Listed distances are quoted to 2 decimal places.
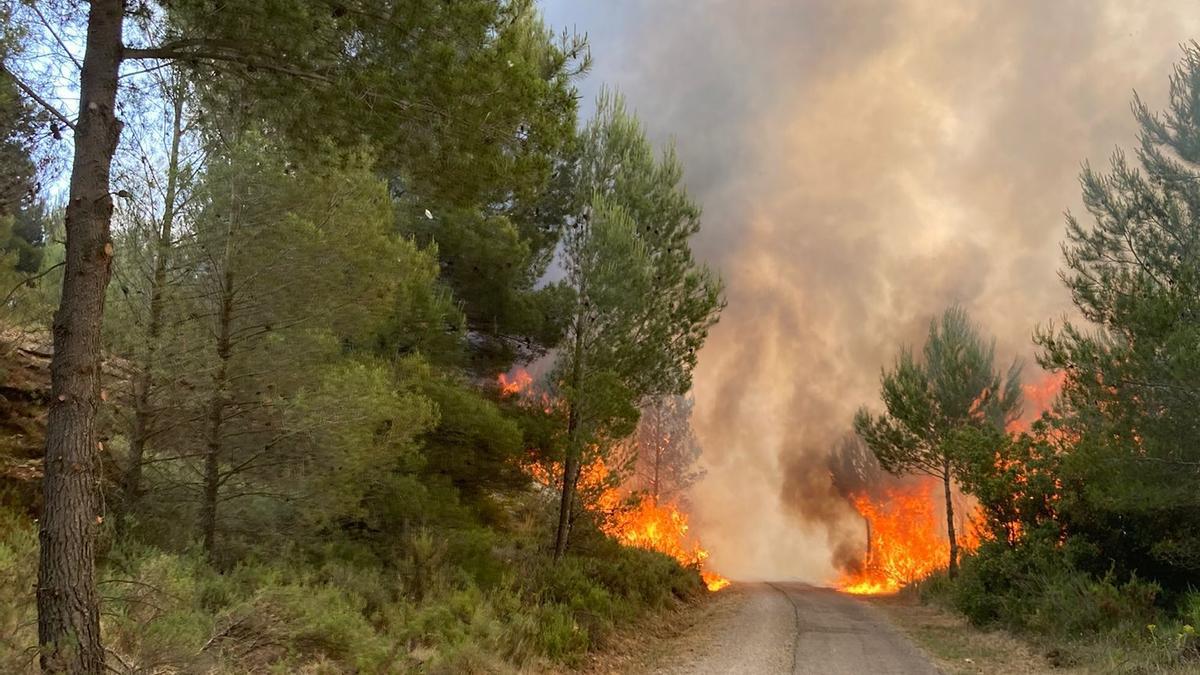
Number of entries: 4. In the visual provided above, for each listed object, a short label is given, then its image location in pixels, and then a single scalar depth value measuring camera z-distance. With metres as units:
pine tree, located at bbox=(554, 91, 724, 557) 14.21
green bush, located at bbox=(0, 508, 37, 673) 4.14
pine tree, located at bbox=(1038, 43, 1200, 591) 9.59
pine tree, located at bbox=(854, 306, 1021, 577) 22.78
